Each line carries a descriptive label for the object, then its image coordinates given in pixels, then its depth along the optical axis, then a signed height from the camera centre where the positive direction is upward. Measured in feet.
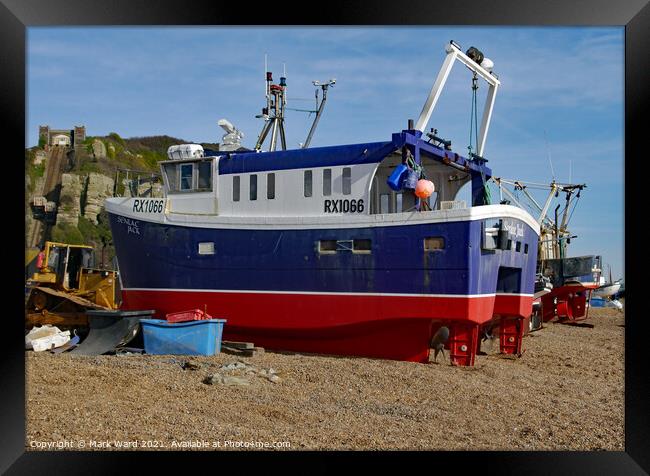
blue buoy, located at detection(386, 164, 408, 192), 37.42 +4.17
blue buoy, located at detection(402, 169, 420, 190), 37.88 +4.09
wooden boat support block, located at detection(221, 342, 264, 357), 39.27 -6.05
